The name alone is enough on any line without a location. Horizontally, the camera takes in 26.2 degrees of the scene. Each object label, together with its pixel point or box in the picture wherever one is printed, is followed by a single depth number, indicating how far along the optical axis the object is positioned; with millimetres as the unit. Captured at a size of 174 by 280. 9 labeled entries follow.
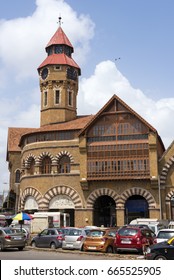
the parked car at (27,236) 28006
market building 41969
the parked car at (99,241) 20562
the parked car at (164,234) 19819
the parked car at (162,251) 14578
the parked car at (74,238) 22562
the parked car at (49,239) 24319
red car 20094
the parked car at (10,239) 22219
